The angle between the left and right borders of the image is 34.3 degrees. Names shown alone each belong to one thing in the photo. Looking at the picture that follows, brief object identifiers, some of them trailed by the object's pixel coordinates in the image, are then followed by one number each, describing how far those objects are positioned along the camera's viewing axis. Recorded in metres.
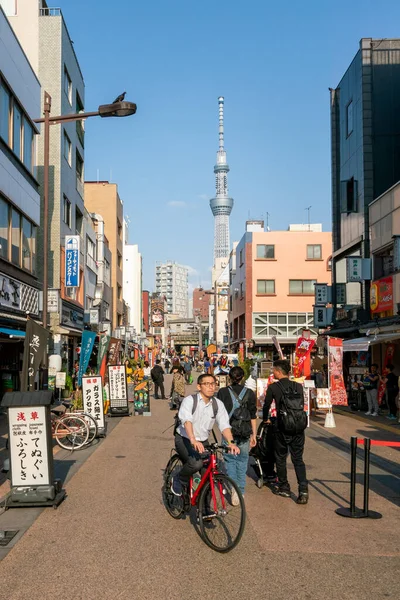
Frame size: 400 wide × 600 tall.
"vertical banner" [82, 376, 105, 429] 15.65
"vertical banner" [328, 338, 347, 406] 21.48
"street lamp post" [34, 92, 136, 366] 14.56
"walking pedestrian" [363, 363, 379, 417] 21.16
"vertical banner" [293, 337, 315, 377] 21.06
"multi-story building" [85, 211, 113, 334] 45.19
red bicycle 6.19
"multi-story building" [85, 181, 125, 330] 60.97
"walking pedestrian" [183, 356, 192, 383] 40.51
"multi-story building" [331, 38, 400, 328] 30.23
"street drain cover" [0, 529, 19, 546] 6.64
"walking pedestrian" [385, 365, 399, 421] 21.28
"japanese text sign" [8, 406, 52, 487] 8.40
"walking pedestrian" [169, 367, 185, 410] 24.41
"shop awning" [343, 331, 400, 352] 20.94
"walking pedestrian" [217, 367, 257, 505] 8.12
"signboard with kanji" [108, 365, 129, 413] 20.61
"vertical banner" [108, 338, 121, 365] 23.86
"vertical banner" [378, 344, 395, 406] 23.14
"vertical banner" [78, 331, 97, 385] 21.03
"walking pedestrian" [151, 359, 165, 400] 29.20
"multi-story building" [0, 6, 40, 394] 19.73
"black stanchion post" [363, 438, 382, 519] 7.63
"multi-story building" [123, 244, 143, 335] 95.75
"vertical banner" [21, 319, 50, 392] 10.30
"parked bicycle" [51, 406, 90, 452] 13.41
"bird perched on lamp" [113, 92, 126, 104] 14.88
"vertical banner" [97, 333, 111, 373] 21.34
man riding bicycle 7.07
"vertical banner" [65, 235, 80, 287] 30.58
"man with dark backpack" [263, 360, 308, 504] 8.45
